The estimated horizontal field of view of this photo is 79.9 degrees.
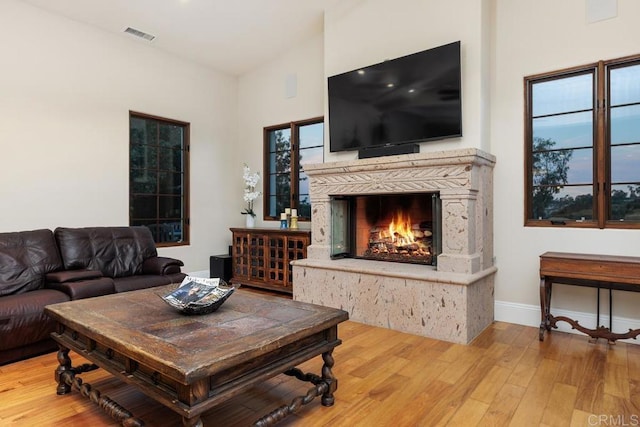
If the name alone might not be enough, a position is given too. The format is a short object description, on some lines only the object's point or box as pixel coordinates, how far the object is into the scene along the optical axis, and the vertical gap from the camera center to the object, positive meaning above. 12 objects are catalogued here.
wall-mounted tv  3.78 +1.20
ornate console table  2.99 -0.52
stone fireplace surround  3.41 -0.57
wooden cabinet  5.06 -0.60
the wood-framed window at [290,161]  5.60 +0.77
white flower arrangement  6.02 +0.39
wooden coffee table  1.60 -0.62
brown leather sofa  2.90 -0.58
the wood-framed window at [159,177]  5.16 +0.50
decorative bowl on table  2.19 -0.51
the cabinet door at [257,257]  5.40 -0.65
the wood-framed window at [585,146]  3.35 +0.61
